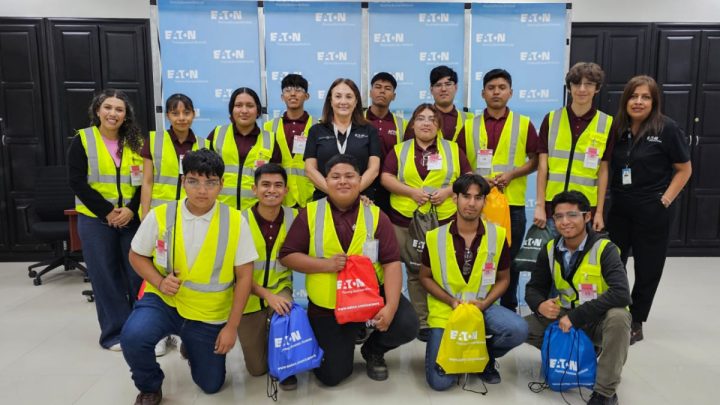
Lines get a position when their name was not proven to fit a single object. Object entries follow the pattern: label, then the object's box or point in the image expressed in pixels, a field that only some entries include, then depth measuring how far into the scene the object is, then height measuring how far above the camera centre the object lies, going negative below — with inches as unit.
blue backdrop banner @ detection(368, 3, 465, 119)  165.0 +34.6
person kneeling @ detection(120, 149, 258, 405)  92.5 -23.7
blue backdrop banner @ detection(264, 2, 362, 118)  162.9 +33.8
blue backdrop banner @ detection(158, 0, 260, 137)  159.9 +30.5
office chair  185.2 -24.8
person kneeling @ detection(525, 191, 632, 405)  94.4 -29.9
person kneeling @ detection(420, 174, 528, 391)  101.5 -27.2
